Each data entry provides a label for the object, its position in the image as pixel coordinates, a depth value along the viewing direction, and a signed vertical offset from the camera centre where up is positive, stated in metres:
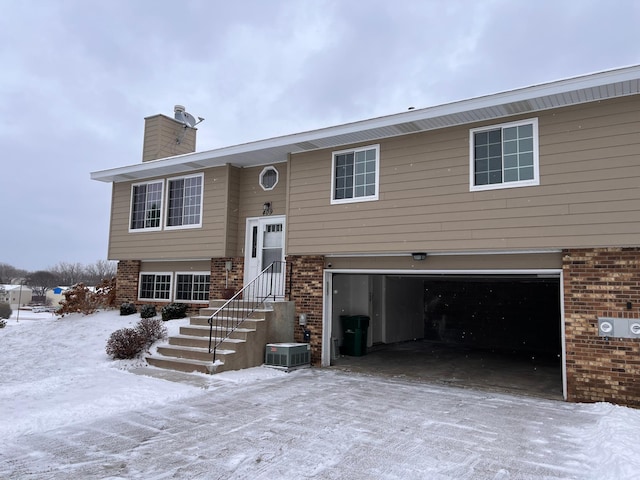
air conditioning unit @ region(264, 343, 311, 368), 9.41 -1.58
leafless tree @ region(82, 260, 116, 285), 85.89 +1.32
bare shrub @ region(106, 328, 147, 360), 9.60 -1.47
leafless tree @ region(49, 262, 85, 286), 86.56 +0.77
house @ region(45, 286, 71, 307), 60.31 -3.01
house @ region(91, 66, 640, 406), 7.11 +1.51
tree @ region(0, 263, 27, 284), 96.81 +0.32
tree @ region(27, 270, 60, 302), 74.41 -1.11
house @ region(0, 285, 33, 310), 54.03 -2.64
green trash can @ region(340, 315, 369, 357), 12.20 -1.44
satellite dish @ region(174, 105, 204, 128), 15.53 +5.67
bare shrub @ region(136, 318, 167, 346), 10.21 -1.24
